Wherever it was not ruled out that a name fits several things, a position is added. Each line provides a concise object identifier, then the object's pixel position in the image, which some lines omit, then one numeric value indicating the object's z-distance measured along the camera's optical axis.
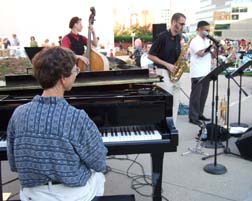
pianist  1.74
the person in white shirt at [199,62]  5.69
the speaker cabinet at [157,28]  8.08
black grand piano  2.52
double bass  4.11
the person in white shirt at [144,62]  8.30
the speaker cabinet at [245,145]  4.24
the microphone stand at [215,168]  3.94
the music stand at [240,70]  4.89
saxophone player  4.53
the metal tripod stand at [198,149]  4.61
